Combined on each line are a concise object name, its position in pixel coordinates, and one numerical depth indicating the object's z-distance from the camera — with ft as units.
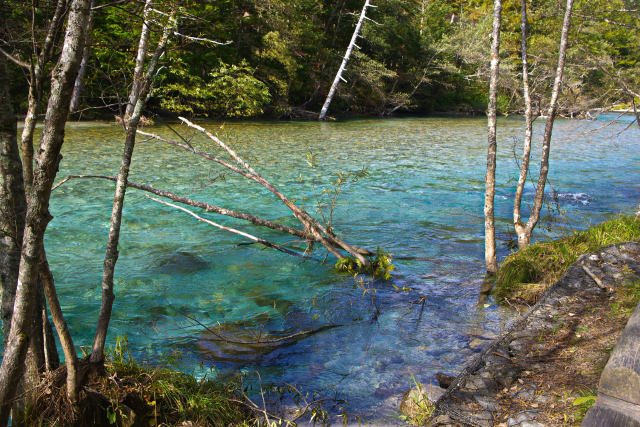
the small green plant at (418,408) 11.38
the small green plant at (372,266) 21.34
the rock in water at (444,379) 12.81
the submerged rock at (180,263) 22.79
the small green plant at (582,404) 8.85
